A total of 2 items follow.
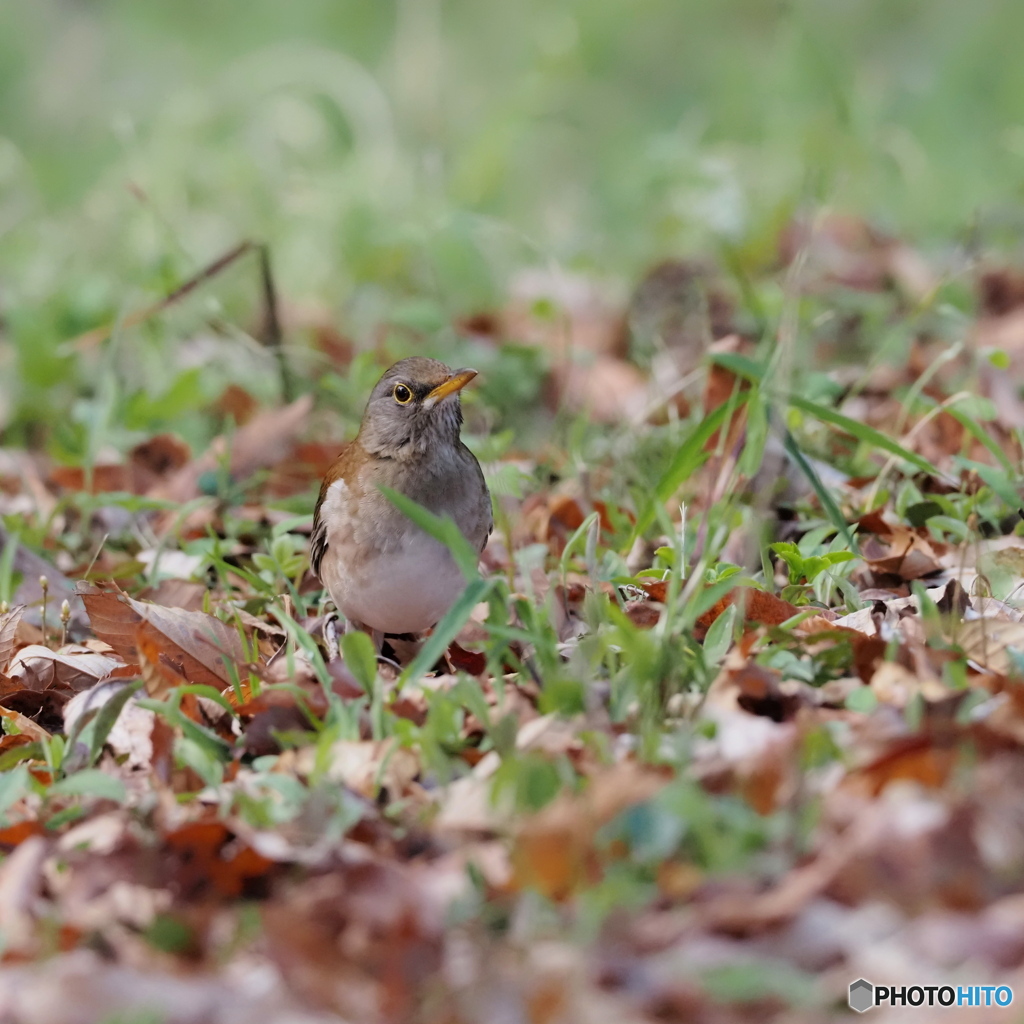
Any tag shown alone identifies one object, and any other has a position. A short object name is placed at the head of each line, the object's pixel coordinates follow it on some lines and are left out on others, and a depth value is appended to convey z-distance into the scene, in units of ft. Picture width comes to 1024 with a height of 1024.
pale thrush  29.89
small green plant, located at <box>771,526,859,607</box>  28.35
